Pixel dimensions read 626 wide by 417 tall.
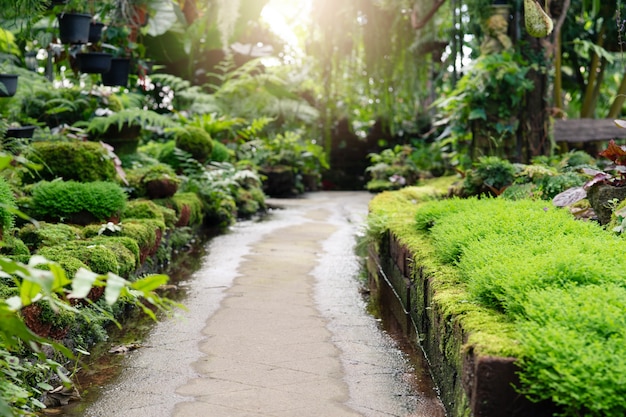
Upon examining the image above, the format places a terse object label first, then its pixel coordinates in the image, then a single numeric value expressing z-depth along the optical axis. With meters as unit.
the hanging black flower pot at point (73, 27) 6.74
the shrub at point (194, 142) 10.53
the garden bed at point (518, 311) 2.30
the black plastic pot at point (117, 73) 8.52
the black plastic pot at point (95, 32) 7.73
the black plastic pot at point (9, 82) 5.75
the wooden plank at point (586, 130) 10.48
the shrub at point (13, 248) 4.36
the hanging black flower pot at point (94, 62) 7.63
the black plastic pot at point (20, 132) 6.66
